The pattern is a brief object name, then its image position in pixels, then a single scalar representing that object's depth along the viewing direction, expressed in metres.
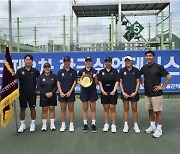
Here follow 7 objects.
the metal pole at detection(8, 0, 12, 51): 6.12
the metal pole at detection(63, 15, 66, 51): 6.58
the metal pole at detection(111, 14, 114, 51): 6.58
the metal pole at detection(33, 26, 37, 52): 6.57
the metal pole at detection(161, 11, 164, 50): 6.67
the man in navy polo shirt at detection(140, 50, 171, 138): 3.34
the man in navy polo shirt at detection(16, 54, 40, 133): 3.62
